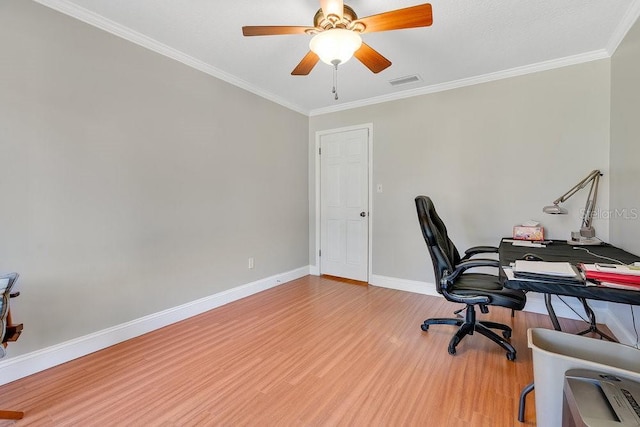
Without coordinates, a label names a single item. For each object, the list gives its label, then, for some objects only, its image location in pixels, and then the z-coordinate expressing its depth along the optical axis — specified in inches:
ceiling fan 65.8
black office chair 81.3
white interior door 158.9
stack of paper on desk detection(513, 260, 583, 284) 55.4
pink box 108.8
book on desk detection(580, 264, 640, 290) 51.4
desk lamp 99.8
